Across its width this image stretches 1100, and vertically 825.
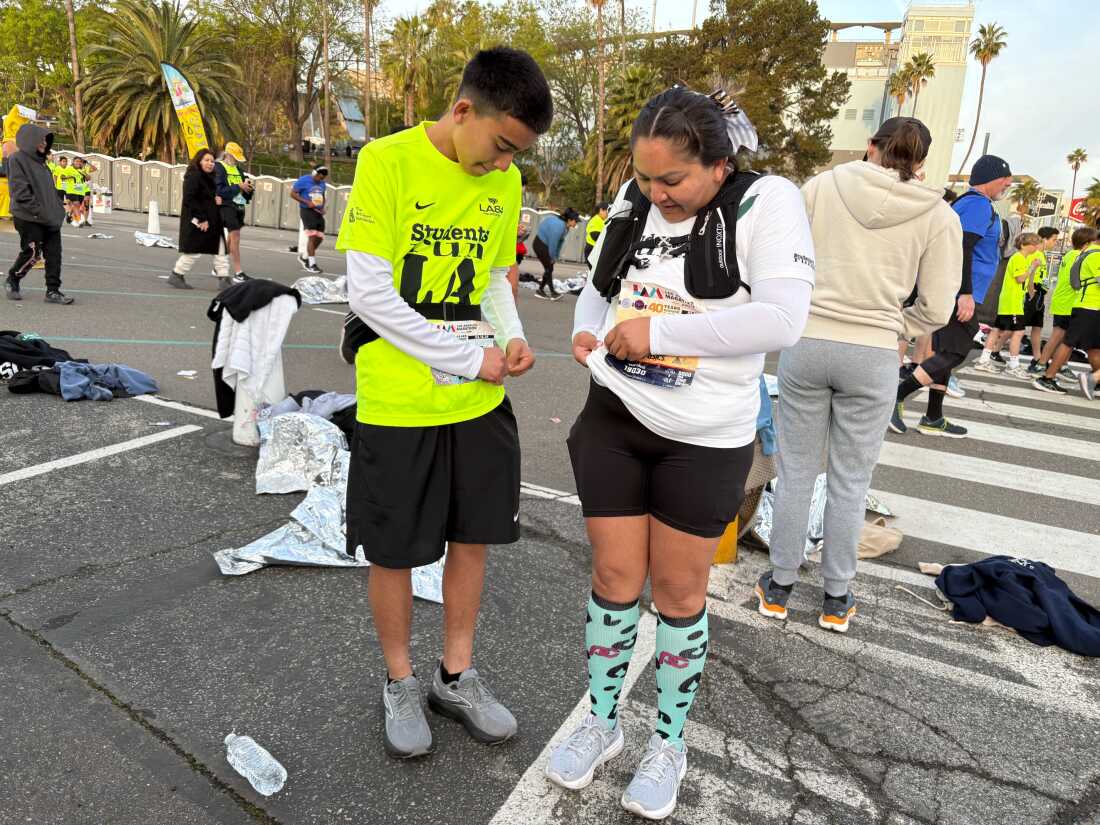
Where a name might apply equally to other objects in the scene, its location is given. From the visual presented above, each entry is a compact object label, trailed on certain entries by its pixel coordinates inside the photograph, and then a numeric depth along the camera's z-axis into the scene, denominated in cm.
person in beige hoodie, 317
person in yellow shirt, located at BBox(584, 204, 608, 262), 1432
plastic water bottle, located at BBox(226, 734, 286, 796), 226
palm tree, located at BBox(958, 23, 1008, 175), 7238
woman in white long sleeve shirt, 198
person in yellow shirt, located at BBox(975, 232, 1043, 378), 1056
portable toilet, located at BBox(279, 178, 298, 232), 2808
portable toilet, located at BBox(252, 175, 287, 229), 2797
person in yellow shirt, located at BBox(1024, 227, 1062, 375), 1153
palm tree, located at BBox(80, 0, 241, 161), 3884
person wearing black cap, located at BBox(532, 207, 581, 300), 1515
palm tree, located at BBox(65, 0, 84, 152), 3419
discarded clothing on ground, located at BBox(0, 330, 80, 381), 596
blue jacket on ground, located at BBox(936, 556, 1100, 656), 347
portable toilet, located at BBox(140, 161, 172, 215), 2964
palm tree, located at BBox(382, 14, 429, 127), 5122
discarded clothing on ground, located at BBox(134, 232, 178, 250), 1730
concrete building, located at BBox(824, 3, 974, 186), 7131
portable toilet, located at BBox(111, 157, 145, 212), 3030
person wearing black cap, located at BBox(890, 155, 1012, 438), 553
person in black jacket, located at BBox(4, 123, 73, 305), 895
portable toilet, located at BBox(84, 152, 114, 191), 3062
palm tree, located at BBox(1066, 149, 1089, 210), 8138
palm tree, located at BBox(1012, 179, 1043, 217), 6704
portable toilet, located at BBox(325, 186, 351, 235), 2661
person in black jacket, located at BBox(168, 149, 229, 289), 1098
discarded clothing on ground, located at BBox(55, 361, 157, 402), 577
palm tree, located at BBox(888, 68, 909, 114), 6381
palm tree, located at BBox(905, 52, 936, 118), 6372
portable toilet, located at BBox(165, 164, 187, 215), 2934
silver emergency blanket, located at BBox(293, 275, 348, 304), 1176
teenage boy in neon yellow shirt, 211
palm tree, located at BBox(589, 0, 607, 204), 3691
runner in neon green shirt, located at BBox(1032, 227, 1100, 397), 898
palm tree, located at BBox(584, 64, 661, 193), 4112
